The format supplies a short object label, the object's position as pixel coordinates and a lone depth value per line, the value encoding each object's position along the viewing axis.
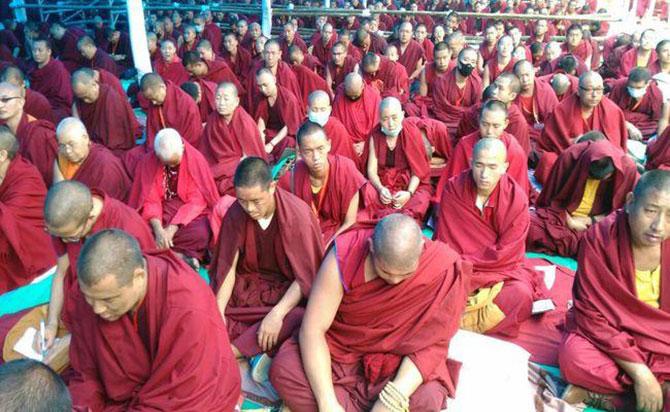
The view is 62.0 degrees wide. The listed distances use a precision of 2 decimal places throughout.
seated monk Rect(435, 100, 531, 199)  5.08
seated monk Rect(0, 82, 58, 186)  5.36
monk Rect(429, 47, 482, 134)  7.89
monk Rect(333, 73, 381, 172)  7.17
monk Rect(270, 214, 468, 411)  2.95
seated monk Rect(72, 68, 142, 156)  6.60
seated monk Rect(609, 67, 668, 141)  7.39
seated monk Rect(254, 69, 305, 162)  7.23
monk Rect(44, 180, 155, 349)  3.08
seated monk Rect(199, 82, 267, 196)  6.06
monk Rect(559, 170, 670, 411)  3.07
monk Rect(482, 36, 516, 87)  9.22
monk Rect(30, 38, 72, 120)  8.50
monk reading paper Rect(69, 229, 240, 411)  2.42
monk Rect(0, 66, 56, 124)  6.94
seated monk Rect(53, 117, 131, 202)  4.68
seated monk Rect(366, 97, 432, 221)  5.50
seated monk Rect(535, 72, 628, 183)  6.03
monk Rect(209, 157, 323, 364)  3.45
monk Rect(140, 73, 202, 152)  6.30
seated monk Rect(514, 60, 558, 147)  7.45
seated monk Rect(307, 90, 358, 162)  5.95
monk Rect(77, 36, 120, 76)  10.02
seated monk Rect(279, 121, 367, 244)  4.50
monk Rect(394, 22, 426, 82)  11.05
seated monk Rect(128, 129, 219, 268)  4.80
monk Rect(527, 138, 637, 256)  4.79
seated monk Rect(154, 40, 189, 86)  9.66
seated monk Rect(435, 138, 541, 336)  3.85
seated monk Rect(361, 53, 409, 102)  9.10
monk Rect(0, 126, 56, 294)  4.36
